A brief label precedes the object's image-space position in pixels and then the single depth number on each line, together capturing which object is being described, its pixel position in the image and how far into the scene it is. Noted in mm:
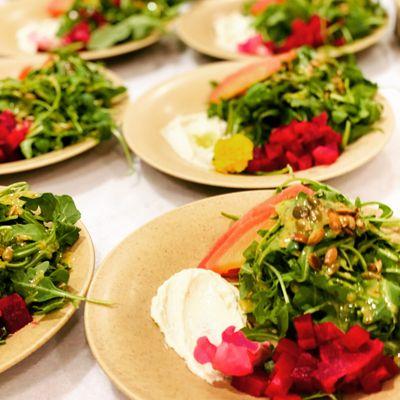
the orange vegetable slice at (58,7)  1028
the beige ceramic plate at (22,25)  895
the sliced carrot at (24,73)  782
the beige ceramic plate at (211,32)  832
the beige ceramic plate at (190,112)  607
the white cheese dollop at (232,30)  907
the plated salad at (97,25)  920
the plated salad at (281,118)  643
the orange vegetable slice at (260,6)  933
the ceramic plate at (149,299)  444
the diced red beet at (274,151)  642
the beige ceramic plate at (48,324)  456
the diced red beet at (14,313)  477
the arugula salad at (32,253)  481
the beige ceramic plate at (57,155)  650
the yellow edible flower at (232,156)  642
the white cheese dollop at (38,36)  937
